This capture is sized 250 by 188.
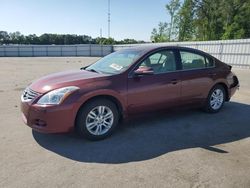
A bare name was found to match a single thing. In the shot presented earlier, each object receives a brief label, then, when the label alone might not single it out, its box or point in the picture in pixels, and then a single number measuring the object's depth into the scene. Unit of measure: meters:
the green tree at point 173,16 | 38.81
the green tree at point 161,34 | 40.82
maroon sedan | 3.01
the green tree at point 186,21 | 35.42
